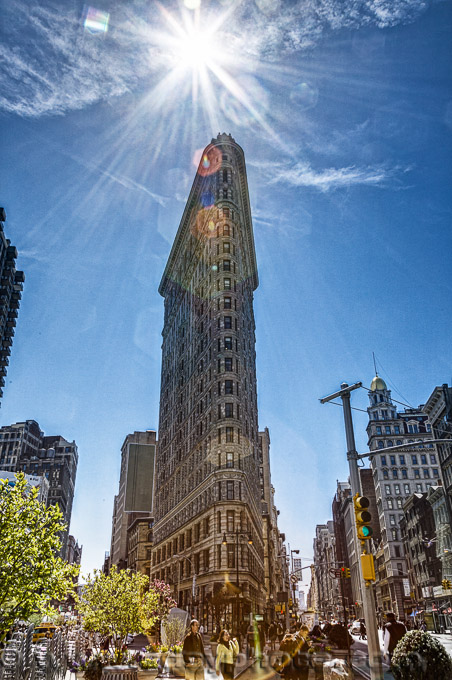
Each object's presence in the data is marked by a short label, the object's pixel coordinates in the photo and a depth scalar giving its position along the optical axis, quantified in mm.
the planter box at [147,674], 18094
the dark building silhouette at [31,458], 182750
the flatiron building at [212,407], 64125
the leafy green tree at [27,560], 16266
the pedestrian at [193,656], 15478
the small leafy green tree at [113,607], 21953
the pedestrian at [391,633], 14484
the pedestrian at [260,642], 29572
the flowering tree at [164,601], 61700
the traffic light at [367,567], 13438
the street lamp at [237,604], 55844
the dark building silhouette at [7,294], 102312
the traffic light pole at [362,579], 12612
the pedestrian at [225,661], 16203
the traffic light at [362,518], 13241
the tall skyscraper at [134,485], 157500
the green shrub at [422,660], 9141
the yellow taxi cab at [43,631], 36975
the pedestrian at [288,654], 15398
